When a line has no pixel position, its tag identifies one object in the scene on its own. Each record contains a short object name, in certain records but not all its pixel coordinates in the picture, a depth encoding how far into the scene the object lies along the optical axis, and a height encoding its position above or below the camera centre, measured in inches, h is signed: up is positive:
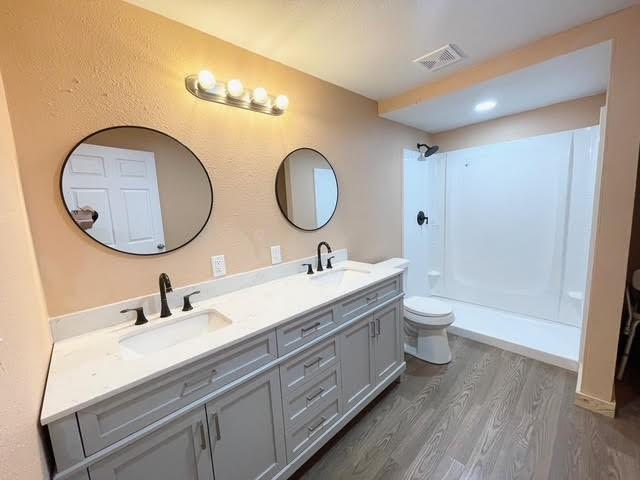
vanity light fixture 56.2 +26.1
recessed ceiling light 91.3 +31.9
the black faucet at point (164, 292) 50.8 -14.3
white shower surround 96.6 -15.9
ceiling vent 67.1 +36.6
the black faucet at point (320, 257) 78.9 -14.5
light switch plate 72.2 -12.0
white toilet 86.0 -40.9
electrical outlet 61.6 -12.1
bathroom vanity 32.3 -25.5
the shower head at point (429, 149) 121.7 +23.1
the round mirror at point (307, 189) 74.4 +5.4
